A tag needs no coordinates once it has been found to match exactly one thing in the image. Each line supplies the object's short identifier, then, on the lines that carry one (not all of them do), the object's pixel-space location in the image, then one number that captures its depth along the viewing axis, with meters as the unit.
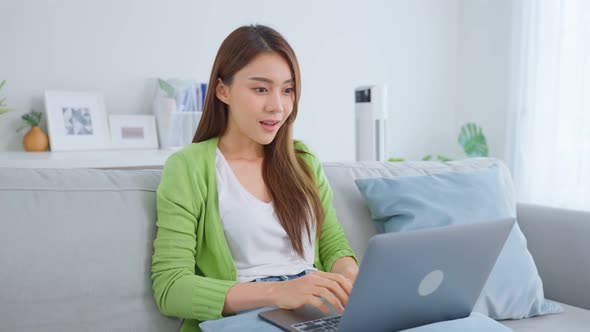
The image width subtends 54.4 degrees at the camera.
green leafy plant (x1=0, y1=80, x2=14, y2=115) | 2.70
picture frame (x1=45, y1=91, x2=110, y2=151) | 2.84
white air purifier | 2.31
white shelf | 2.39
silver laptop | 0.91
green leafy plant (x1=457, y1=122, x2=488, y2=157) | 3.91
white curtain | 3.44
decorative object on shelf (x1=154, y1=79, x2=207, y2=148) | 3.05
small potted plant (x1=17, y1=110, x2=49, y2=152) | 2.76
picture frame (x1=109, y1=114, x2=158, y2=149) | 3.01
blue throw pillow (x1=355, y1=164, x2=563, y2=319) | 1.46
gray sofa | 1.13
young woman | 1.18
